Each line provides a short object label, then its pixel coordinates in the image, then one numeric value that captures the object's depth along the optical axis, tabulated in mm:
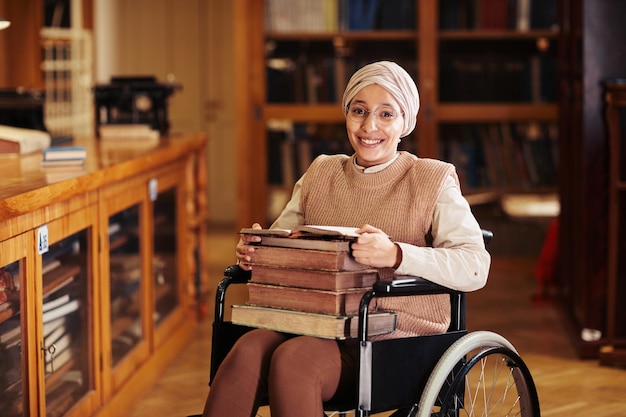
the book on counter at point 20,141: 3607
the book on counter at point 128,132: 4609
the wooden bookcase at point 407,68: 6012
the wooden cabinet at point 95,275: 2521
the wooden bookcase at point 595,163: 4105
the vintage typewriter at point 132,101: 4750
